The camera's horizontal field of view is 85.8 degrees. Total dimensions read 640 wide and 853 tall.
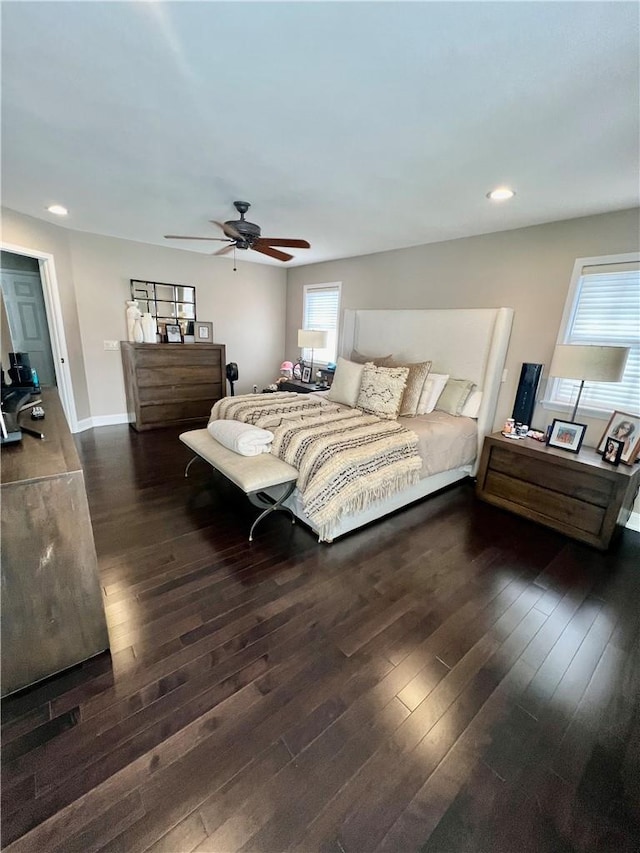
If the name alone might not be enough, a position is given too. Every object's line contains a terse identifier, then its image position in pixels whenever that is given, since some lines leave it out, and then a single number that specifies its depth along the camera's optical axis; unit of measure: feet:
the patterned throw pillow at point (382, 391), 10.67
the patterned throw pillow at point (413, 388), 11.20
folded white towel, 8.52
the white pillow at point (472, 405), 11.37
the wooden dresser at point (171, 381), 14.35
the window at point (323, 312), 17.17
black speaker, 10.19
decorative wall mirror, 15.24
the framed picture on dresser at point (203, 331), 16.84
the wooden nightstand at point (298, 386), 15.67
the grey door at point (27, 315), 14.39
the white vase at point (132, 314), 14.61
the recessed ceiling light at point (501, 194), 7.74
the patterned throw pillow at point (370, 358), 13.13
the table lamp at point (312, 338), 15.60
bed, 9.06
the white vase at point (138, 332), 14.53
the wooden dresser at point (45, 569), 4.14
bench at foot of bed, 7.59
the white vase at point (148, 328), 14.61
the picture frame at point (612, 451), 8.06
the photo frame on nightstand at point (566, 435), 8.84
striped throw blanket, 7.50
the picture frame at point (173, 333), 15.65
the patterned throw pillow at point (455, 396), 11.41
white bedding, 9.42
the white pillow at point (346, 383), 11.81
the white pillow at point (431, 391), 11.53
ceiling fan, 8.73
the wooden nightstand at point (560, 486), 7.94
